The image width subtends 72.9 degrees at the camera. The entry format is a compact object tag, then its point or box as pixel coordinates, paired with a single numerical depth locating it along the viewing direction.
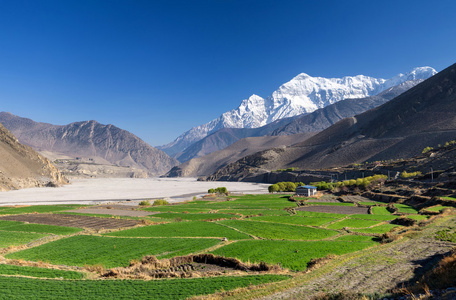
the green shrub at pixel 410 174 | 97.94
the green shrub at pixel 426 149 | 137.50
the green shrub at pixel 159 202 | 77.81
